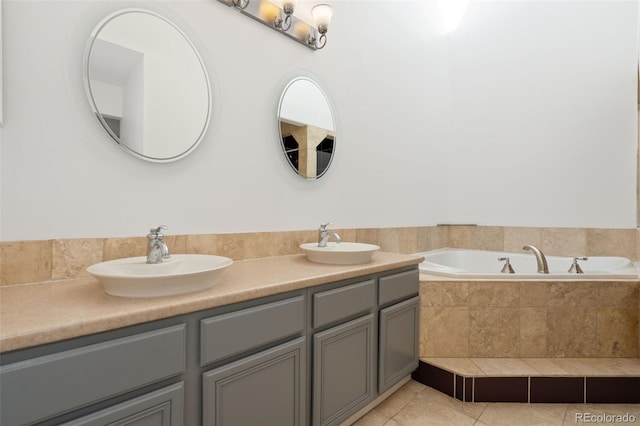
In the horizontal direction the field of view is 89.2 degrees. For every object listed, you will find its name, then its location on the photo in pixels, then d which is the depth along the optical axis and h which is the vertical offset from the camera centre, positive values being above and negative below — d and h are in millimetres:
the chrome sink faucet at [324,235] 1894 -130
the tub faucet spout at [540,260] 2348 -326
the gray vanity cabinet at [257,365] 1046 -548
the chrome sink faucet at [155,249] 1204 -140
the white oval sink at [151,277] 965 -210
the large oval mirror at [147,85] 1298 +550
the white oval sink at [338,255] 1662 -220
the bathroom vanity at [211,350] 763 -427
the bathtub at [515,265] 2139 -397
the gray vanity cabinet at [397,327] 1758 -652
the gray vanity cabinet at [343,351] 1411 -652
